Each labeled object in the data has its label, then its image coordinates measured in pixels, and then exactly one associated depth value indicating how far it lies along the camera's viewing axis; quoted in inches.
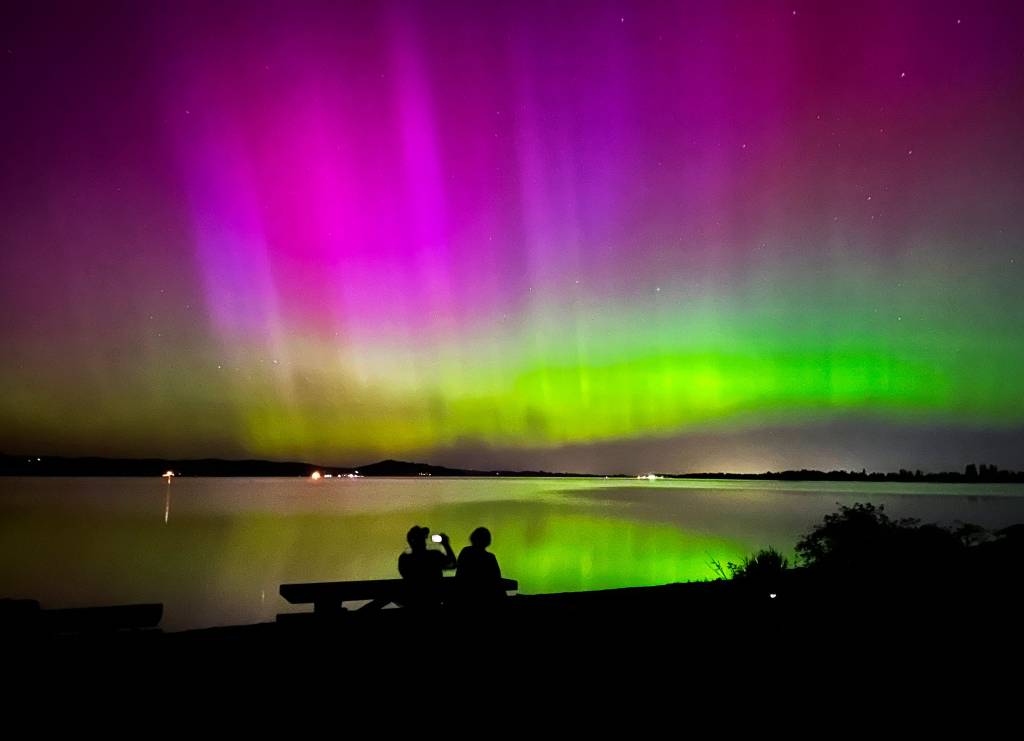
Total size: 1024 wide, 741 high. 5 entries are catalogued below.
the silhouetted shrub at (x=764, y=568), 396.5
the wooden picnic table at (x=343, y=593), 320.5
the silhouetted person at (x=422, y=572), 304.5
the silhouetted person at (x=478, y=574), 272.8
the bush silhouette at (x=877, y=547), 427.8
